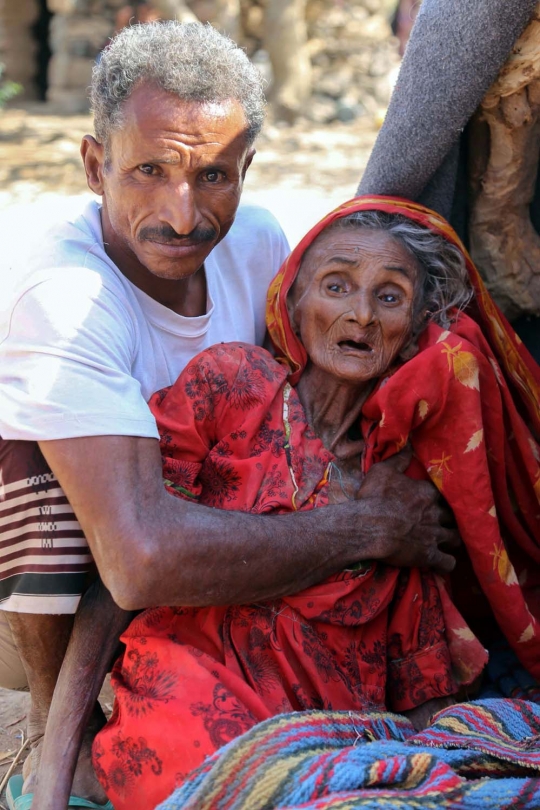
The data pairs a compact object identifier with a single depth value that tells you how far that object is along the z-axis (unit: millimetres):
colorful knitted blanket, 1900
